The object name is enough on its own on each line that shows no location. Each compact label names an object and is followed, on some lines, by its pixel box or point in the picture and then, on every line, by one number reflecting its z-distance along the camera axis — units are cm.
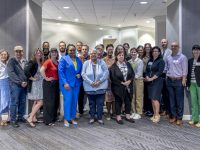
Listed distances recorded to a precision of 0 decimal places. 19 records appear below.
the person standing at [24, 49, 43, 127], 378
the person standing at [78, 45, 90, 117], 422
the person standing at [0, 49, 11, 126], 377
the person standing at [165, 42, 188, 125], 379
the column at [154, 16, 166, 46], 758
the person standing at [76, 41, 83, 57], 449
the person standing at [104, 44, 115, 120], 414
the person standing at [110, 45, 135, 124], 391
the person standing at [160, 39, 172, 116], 408
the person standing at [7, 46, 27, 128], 363
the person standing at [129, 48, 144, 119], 419
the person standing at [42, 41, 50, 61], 412
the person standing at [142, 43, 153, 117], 432
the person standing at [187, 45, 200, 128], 373
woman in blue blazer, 366
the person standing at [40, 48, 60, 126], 369
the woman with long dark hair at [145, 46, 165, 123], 392
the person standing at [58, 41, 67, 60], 412
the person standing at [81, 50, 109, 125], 377
